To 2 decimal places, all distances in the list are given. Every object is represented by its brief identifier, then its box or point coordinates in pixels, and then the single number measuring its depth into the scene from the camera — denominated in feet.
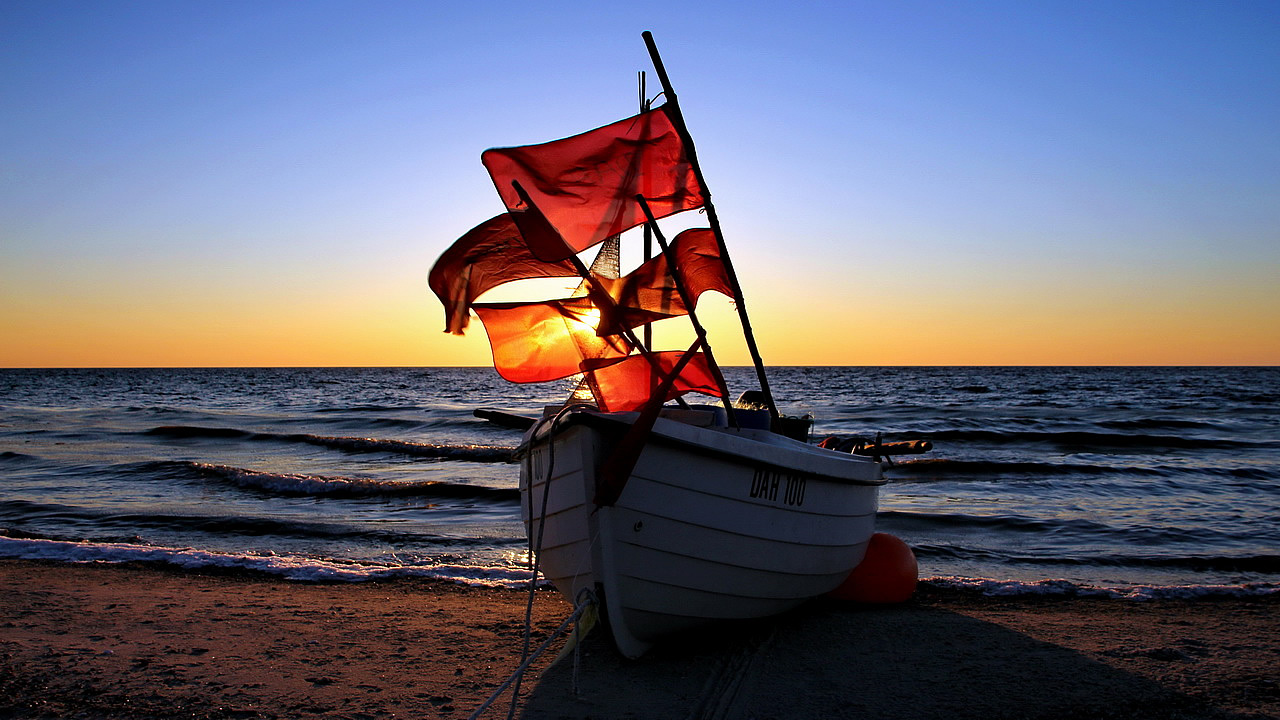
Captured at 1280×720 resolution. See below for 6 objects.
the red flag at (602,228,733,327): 20.52
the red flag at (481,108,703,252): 17.39
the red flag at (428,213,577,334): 19.02
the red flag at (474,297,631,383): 20.26
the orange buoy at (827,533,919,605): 24.35
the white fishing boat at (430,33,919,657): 16.10
